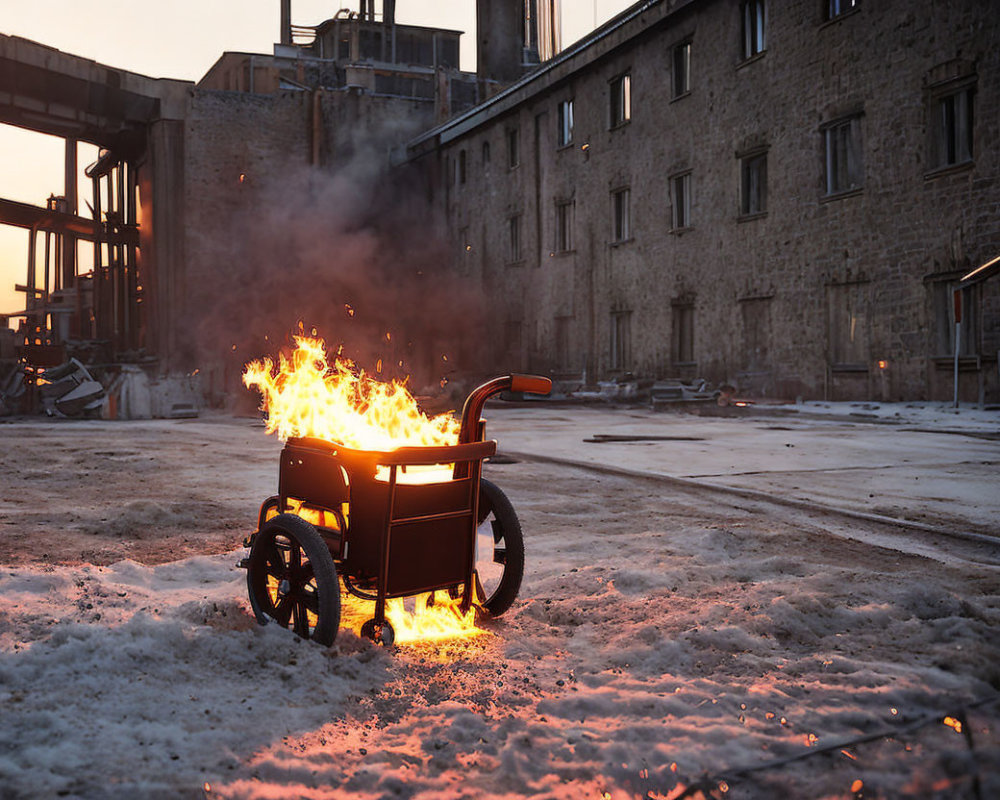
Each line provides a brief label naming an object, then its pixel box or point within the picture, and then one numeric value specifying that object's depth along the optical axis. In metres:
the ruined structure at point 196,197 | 23.06
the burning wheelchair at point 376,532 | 3.17
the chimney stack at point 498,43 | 29.91
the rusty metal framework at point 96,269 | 27.34
